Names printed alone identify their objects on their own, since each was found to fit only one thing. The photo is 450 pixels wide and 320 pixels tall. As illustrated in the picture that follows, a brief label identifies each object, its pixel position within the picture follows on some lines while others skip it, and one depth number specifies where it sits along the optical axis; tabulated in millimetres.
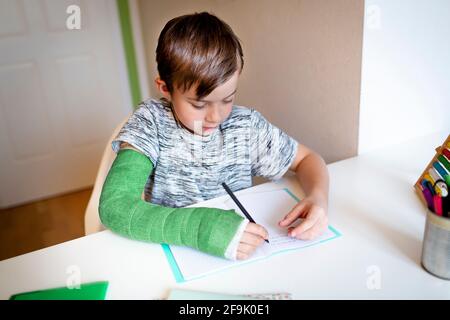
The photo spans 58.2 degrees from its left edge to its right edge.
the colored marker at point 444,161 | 740
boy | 660
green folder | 581
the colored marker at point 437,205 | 561
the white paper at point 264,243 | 632
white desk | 580
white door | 1906
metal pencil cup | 552
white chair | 918
